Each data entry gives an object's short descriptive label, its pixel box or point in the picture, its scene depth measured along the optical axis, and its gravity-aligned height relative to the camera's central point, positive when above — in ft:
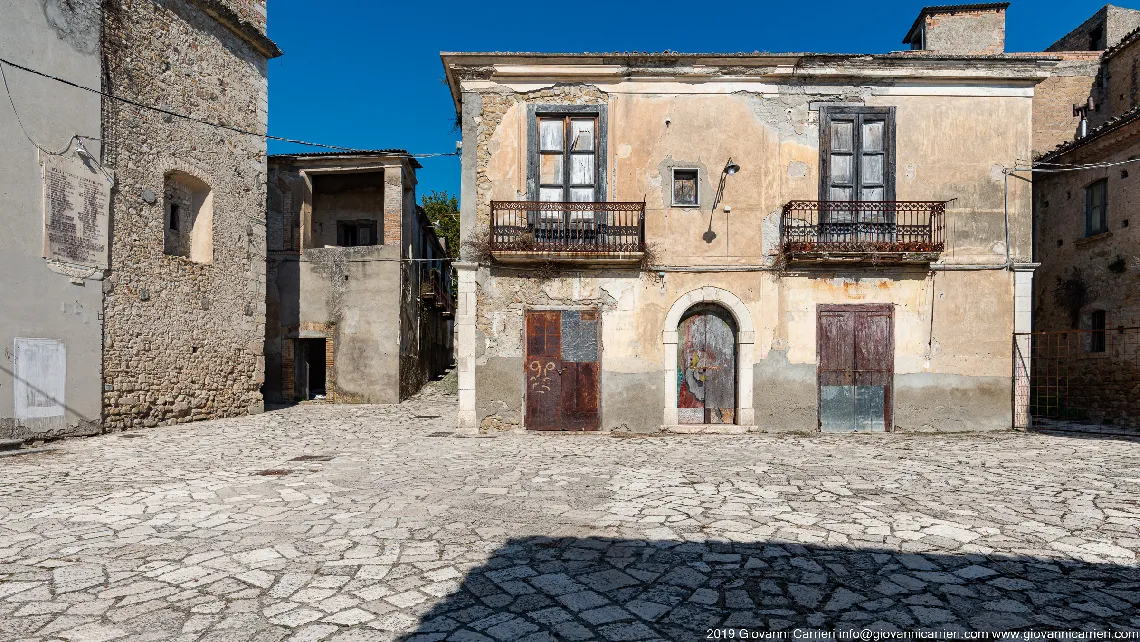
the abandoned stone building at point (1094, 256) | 39.73 +5.28
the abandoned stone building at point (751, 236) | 35.09 +5.30
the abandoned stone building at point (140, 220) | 30.81 +6.22
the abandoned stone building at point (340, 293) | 53.72 +2.46
